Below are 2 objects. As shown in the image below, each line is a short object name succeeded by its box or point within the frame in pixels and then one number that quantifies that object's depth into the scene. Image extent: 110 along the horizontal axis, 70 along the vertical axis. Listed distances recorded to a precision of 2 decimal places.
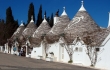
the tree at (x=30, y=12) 45.28
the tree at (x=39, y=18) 46.38
